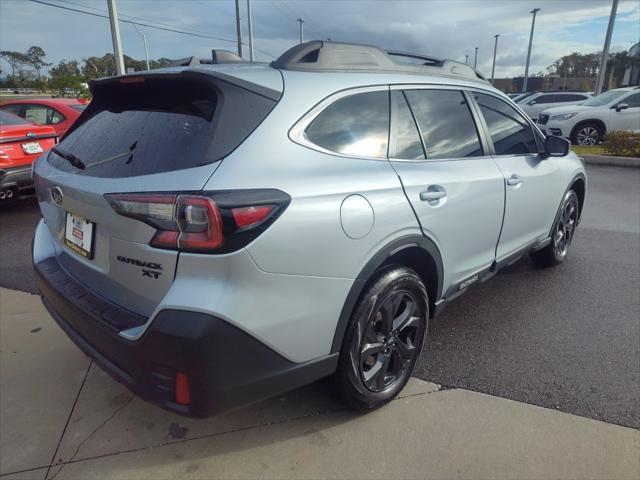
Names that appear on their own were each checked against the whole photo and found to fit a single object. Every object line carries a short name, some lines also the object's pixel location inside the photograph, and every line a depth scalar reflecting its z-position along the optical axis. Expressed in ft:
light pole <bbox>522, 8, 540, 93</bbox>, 137.08
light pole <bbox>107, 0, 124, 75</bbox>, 43.47
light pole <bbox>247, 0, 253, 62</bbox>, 89.71
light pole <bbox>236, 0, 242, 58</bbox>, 87.71
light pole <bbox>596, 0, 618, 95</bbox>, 65.92
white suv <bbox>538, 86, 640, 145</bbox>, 40.96
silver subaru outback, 5.51
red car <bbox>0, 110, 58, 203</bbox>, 19.60
